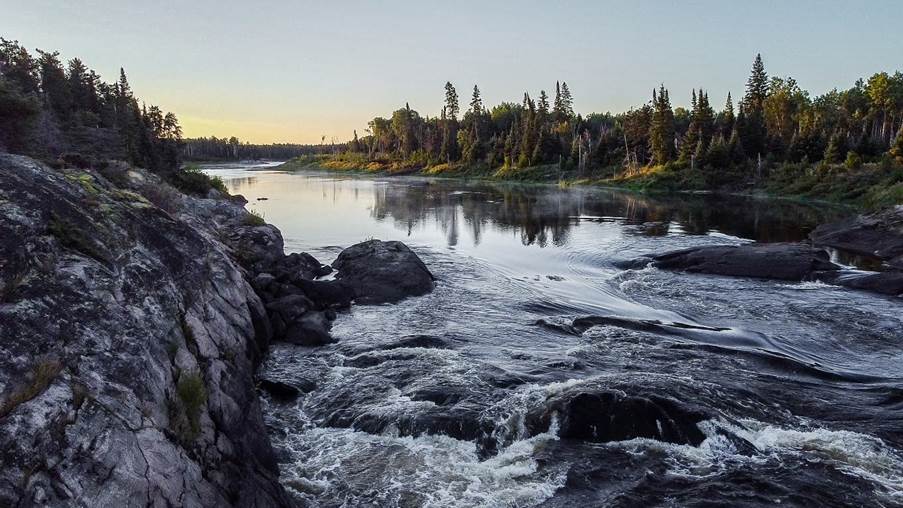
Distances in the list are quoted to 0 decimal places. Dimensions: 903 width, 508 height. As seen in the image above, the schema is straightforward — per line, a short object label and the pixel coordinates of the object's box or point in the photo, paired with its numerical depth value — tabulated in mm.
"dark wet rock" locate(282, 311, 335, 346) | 17875
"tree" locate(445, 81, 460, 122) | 155875
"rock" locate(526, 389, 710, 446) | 11664
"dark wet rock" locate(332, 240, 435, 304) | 23641
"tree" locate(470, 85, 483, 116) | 151188
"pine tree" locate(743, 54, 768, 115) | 107125
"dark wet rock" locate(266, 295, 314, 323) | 19094
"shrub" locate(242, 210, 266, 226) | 30753
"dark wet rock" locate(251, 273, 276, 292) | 20984
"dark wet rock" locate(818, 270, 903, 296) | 23781
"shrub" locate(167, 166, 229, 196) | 36812
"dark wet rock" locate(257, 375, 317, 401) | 14227
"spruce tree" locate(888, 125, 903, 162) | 57594
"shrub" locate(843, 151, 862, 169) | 61500
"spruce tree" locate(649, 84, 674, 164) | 89688
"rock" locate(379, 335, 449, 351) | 17422
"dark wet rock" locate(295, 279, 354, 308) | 22062
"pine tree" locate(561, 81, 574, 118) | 149500
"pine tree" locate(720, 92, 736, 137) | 88250
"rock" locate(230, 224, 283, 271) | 24672
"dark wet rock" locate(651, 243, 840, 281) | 27078
